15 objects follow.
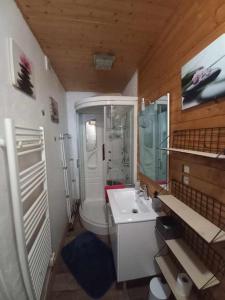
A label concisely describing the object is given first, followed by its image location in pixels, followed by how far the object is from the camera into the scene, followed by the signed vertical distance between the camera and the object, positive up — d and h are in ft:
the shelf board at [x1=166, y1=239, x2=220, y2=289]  2.86 -2.80
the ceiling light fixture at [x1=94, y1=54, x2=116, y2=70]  5.93 +3.00
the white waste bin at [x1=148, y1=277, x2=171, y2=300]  4.15 -4.36
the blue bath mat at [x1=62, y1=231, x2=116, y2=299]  5.22 -5.06
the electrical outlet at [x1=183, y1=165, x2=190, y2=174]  3.75 -0.89
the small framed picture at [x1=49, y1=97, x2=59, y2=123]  6.58 +1.17
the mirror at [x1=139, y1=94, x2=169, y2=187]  4.78 -0.19
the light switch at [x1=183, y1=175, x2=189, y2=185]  3.80 -1.17
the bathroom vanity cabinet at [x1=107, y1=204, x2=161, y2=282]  4.49 -3.48
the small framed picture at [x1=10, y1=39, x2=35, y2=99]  3.29 +1.60
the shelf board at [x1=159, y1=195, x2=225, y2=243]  2.57 -1.74
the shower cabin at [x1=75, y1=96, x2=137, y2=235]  7.61 -0.89
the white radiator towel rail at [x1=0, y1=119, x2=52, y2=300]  2.68 -1.68
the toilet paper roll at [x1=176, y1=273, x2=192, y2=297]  3.51 -3.52
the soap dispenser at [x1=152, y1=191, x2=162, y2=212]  4.97 -2.30
